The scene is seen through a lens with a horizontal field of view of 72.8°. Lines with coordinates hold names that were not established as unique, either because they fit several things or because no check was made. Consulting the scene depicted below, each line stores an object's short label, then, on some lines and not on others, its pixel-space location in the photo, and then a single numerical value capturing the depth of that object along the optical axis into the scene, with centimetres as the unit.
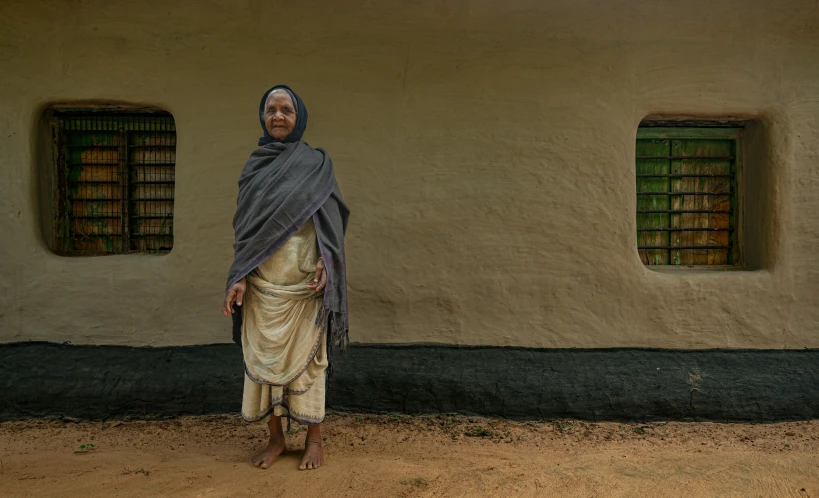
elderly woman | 246
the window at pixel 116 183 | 351
